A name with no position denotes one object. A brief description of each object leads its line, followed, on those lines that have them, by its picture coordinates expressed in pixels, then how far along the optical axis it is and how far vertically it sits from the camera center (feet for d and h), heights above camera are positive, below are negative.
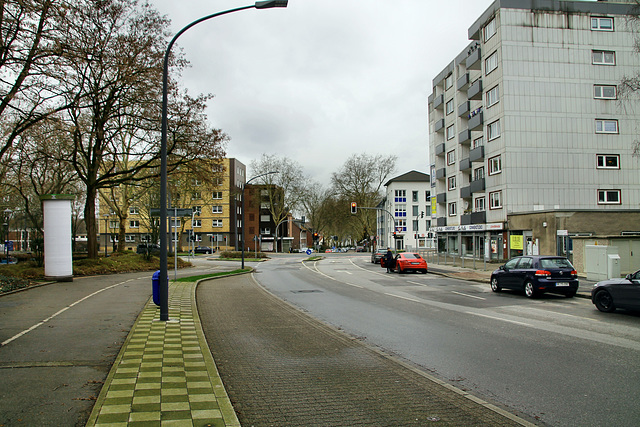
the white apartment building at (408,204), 289.53 +15.29
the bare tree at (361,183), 247.91 +24.61
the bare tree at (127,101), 73.97 +23.37
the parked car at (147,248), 116.83 -5.19
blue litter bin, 41.28 -4.87
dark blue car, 52.54 -5.60
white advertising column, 68.18 -0.22
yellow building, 274.16 +4.82
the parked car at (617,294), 37.88 -5.68
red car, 101.24 -7.33
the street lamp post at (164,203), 34.30 +2.19
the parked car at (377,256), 145.96 -8.25
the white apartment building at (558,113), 124.16 +30.02
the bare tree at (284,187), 248.73 +23.08
